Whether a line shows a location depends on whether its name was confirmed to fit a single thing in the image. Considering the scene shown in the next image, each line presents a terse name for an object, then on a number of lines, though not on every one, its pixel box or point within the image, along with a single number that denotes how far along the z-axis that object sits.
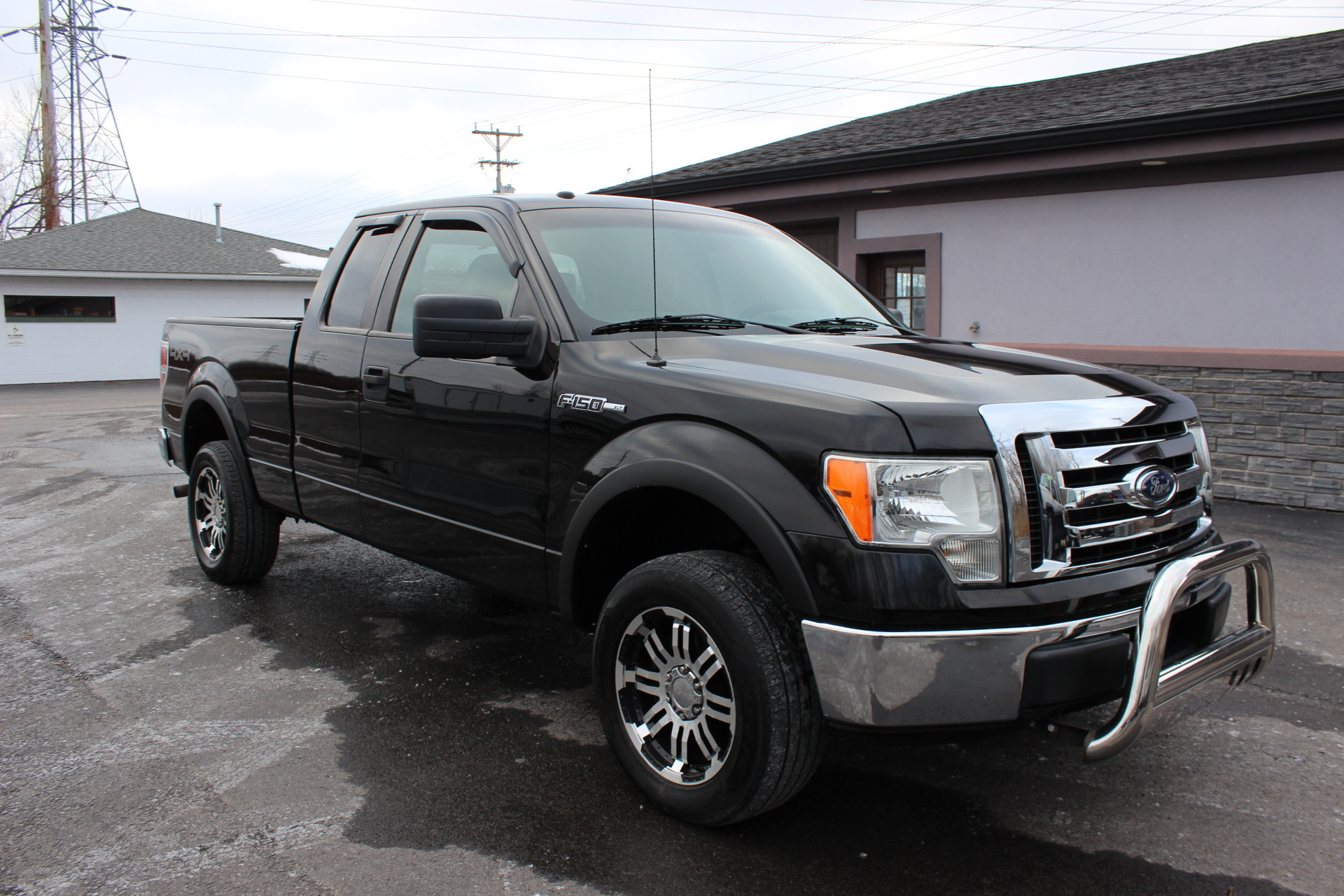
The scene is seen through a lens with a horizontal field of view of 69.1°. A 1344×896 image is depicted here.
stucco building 7.96
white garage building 26.11
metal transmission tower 34.47
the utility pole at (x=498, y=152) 49.19
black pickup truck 2.49
